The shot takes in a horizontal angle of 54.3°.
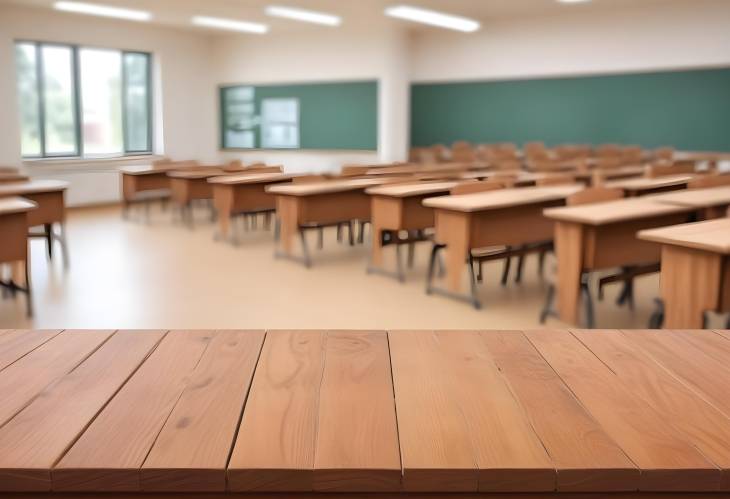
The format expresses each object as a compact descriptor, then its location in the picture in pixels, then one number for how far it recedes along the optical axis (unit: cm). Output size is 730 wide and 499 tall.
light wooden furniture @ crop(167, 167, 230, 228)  873
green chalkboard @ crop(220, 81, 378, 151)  1235
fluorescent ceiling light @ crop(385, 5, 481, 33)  1000
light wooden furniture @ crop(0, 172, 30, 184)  651
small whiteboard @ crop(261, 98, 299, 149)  1287
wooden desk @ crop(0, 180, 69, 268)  595
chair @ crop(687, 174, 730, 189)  581
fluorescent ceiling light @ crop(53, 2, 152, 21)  976
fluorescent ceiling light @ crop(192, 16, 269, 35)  1102
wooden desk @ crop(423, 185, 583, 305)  502
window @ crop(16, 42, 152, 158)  1062
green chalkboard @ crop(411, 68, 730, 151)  1067
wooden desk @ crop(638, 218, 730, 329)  336
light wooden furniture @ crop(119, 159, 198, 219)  943
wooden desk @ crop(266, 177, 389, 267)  654
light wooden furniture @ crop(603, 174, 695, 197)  583
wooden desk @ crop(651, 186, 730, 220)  471
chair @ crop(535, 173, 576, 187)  608
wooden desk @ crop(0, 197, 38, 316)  453
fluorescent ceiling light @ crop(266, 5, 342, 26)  1008
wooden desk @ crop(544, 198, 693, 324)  427
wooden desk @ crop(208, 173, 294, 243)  763
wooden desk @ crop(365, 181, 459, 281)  584
